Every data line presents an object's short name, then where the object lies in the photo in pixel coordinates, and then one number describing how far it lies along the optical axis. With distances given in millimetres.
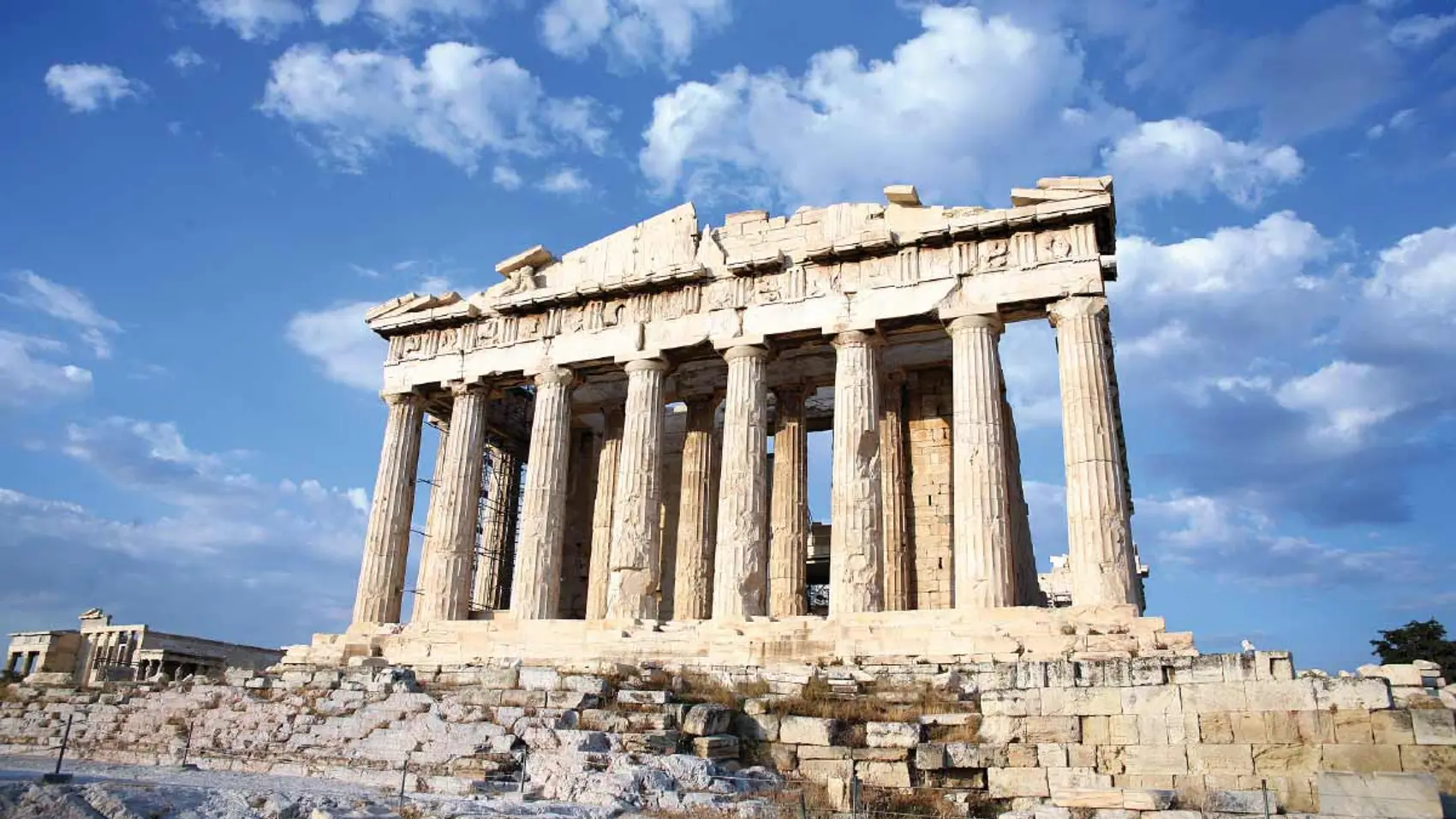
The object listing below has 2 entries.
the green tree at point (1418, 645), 37344
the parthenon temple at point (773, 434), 19406
